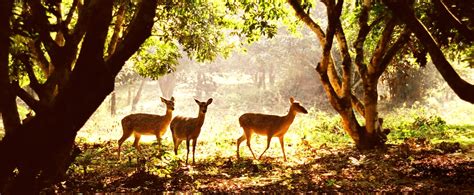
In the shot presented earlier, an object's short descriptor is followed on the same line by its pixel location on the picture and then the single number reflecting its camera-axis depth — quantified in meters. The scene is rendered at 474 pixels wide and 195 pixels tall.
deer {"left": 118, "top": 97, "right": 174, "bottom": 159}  13.80
